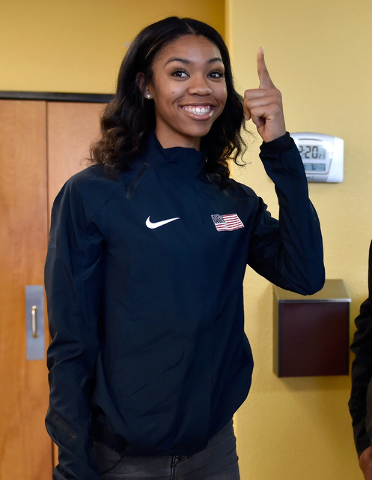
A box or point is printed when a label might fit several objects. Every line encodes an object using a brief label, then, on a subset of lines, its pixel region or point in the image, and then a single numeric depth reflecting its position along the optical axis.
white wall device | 1.97
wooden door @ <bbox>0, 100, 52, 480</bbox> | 2.51
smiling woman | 1.09
